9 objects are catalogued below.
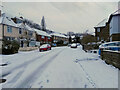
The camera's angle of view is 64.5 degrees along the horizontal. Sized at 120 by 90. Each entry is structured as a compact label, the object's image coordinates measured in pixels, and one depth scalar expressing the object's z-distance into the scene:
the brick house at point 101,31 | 29.90
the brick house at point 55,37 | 63.92
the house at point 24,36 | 28.87
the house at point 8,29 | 23.88
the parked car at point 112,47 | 8.18
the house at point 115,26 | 16.95
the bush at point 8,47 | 15.49
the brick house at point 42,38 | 44.06
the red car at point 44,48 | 20.41
